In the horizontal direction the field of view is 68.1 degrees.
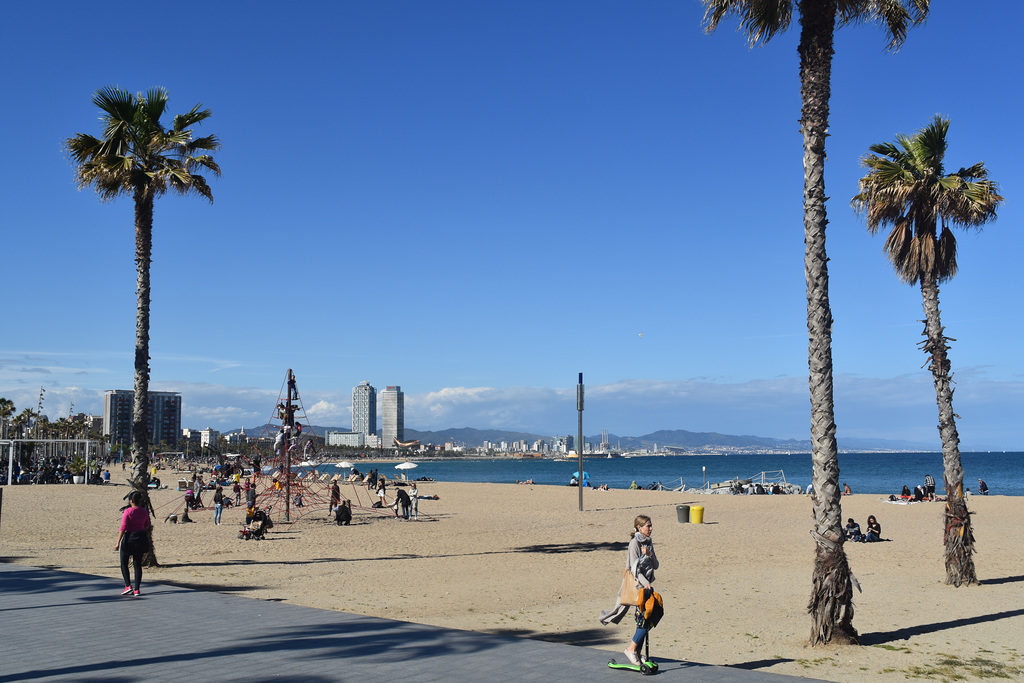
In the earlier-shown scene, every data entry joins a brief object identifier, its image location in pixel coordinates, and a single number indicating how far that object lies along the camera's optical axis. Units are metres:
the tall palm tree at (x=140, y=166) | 14.62
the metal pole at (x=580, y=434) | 28.97
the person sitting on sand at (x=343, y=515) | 24.64
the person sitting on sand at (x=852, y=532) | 20.53
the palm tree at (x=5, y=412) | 67.45
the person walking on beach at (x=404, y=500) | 27.20
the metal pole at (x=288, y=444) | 25.66
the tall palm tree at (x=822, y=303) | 8.81
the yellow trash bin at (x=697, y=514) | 26.42
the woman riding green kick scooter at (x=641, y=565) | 6.82
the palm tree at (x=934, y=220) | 13.24
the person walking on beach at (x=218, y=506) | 24.70
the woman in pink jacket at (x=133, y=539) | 10.48
